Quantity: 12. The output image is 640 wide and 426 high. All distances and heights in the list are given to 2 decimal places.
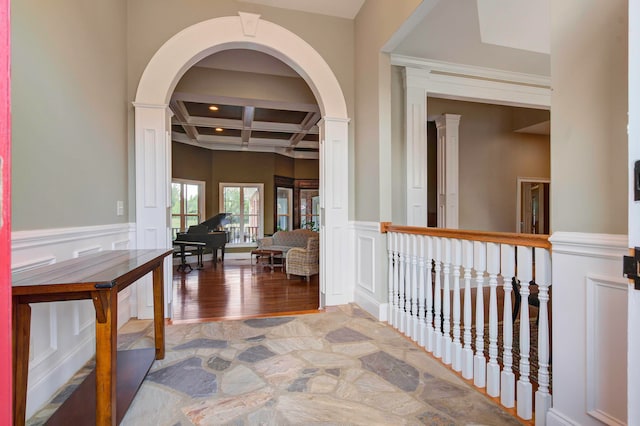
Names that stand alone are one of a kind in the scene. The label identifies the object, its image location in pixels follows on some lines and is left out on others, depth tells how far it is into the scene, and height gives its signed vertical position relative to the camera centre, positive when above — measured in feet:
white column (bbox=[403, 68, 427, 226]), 12.21 +2.61
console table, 4.09 -1.42
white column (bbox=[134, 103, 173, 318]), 10.12 +0.97
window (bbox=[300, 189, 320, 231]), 30.78 +0.42
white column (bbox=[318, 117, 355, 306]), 11.63 -0.08
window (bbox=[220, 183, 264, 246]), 28.04 +0.12
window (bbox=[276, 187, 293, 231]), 29.87 +0.21
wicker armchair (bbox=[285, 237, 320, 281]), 17.99 -2.99
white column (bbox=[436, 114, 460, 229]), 16.78 +2.14
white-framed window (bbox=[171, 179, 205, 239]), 24.70 +0.70
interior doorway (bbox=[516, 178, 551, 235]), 19.12 +0.28
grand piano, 21.30 -1.99
